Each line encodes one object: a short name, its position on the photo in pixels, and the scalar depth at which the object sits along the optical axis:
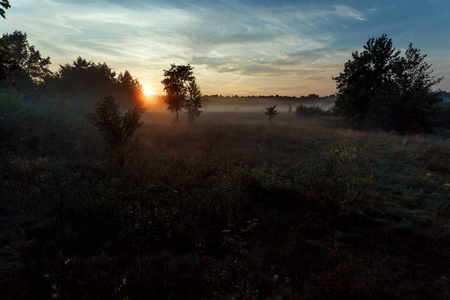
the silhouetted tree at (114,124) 9.97
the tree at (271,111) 32.56
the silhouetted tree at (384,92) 22.05
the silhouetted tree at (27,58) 32.75
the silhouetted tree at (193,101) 30.48
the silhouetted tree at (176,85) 29.22
